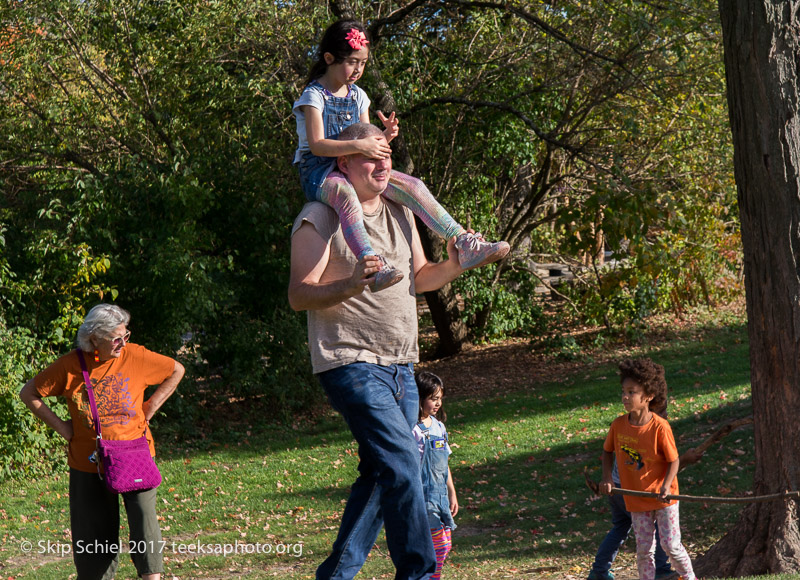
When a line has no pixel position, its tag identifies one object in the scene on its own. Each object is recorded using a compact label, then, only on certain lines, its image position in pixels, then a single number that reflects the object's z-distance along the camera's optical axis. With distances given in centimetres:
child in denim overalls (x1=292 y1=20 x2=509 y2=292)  657
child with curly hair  993
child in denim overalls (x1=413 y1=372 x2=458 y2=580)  953
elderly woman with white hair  954
